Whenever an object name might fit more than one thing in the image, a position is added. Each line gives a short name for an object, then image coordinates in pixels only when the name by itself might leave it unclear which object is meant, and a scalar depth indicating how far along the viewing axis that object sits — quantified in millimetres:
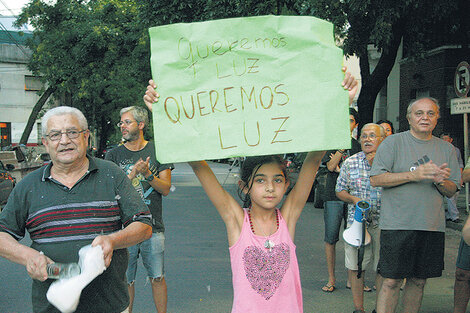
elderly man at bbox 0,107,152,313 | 2648
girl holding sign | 2748
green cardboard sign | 2555
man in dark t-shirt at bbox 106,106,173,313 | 4574
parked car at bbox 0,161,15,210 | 11263
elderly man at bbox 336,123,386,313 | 5051
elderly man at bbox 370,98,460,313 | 4148
